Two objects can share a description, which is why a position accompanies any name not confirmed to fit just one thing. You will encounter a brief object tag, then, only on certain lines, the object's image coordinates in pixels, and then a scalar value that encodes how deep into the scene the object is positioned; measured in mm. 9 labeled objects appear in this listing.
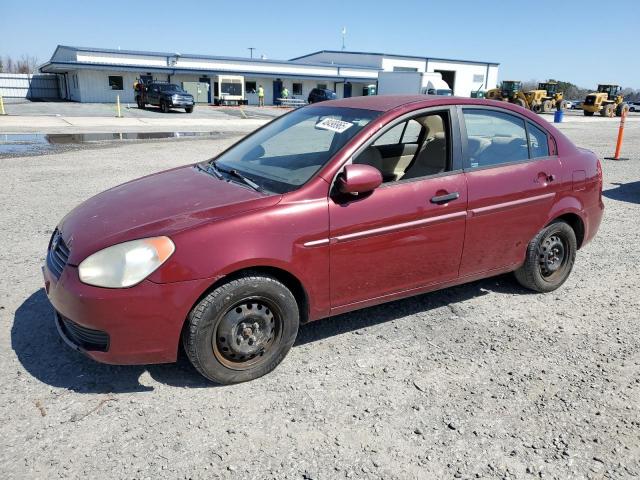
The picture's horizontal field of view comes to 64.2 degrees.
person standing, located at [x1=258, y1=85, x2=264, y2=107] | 44078
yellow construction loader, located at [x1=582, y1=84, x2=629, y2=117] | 42219
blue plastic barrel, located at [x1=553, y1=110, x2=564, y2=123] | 32219
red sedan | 2771
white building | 41781
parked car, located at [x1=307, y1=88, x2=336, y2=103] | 40906
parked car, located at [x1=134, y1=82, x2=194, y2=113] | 31856
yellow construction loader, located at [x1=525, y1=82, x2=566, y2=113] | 42125
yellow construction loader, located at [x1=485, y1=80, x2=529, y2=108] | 41438
